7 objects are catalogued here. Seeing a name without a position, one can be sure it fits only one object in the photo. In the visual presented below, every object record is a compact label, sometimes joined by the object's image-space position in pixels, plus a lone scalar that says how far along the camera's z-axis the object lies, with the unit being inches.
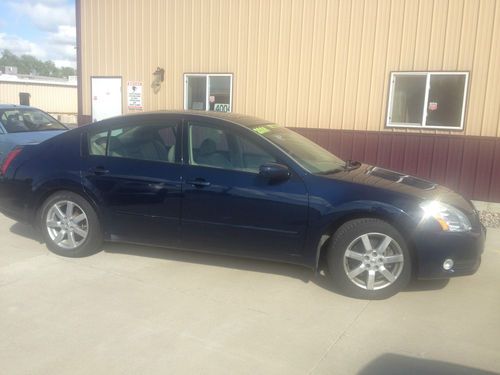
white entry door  471.5
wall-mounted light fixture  440.5
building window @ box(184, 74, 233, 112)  418.6
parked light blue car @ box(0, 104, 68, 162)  327.0
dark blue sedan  164.1
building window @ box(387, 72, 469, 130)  334.0
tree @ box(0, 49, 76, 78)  4800.4
